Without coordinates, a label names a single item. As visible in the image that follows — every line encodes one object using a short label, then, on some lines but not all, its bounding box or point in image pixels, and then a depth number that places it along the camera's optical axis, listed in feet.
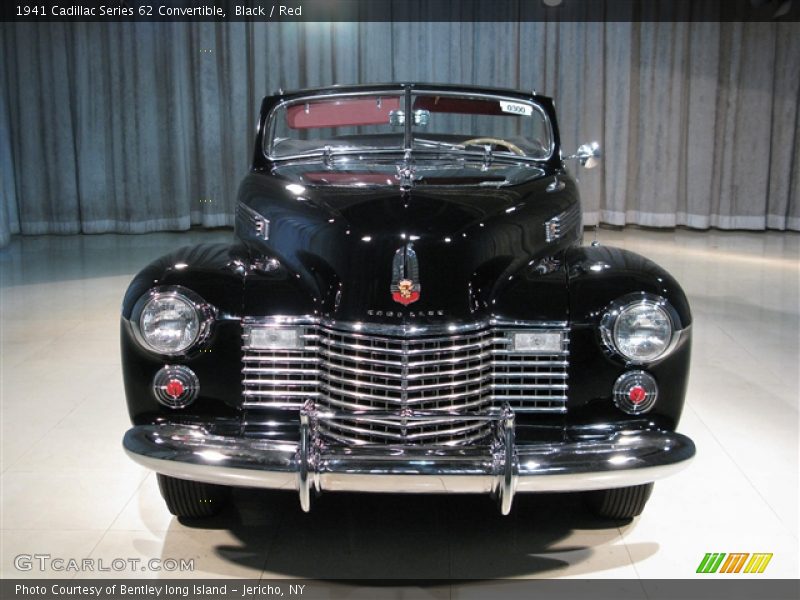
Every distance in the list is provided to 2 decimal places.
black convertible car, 8.18
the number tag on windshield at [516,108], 12.56
